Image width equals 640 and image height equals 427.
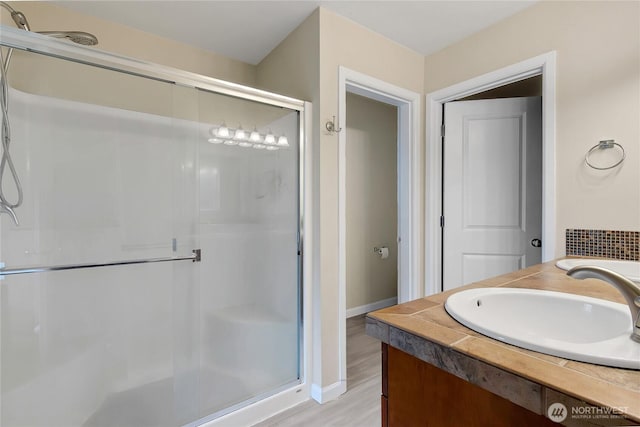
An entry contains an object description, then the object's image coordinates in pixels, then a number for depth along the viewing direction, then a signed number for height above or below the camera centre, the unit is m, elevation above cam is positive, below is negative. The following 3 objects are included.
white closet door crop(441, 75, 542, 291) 2.08 +0.16
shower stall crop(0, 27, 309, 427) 1.38 -0.18
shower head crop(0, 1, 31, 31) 1.33 +0.94
